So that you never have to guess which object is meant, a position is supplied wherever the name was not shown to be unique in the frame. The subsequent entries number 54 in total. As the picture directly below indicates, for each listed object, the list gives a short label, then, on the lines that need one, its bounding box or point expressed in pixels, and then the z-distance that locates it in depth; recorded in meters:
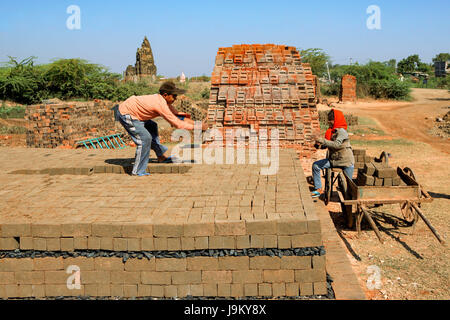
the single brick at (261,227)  3.53
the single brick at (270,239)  3.55
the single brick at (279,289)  3.62
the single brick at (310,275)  3.60
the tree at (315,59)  37.77
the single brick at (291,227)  3.53
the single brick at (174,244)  3.56
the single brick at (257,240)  3.55
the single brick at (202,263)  3.59
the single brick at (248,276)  3.60
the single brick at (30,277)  3.71
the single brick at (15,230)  3.63
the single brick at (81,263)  3.65
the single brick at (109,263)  3.63
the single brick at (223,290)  3.62
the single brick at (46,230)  3.61
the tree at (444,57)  76.19
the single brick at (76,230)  3.60
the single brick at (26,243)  3.65
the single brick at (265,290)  3.62
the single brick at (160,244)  3.56
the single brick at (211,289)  3.62
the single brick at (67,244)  3.63
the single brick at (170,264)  3.61
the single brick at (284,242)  3.55
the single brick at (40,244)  3.65
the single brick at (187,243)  3.56
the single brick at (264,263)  3.58
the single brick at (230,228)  3.53
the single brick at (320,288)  3.62
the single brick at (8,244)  3.67
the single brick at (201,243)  3.56
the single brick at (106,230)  3.57
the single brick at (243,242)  3.55
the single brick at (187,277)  3.62
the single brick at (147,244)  3.57
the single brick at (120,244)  3.58
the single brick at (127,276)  3.64
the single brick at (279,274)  3.60
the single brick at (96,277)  3.65
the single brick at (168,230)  3.54
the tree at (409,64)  62.05
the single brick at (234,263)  3.59
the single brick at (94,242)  3.61
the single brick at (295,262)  3.58
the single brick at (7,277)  3.73
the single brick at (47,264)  3.68
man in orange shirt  5.43
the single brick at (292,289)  3.62
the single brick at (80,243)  3.62
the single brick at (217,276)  3.61
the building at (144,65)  41.34
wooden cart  5.21
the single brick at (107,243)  3.59
